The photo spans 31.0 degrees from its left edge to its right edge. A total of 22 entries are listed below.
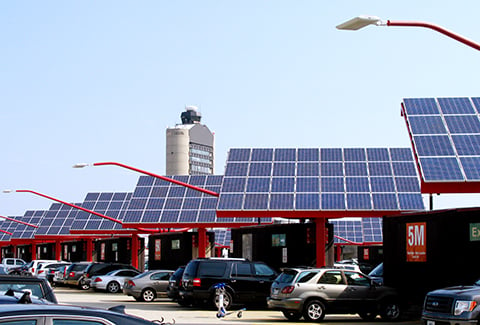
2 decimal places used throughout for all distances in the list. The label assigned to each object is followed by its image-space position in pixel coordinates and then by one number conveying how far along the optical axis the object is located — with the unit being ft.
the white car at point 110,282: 136.05
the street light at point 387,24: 48.01
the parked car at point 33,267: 172.24
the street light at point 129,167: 115.44
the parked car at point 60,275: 157.79
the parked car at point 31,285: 46.47
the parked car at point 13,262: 216.33
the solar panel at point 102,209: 198.57
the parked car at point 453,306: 60.49
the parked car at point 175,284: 101.86
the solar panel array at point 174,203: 151.12
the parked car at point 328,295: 79.71
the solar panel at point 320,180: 110.32
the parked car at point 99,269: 144.15
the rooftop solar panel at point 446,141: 75.61
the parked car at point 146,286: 114.11
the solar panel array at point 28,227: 289.74
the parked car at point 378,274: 102.95
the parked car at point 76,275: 150.61
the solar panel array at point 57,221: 235.20
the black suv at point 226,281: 95.20
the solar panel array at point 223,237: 235.61
